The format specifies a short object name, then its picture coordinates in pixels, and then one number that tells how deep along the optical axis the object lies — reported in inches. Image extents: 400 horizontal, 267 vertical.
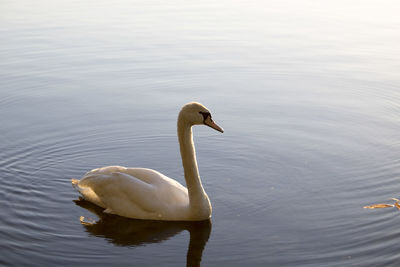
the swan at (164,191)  326.6
